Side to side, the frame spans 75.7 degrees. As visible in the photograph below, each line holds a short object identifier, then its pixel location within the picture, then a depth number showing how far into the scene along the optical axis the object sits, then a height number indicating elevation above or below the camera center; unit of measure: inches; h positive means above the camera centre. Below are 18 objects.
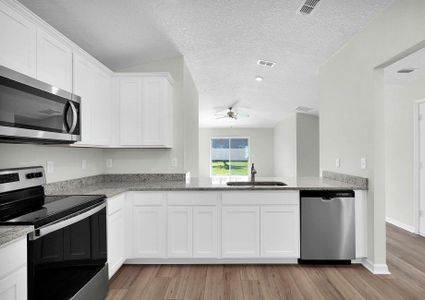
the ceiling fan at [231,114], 297.7 +45.1
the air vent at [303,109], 270.5 +42.3
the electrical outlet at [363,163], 117.6 -5.6
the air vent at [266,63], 161.6 +52.8
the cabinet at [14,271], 49.6 -22.9
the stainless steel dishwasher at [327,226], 115.3 -32.1
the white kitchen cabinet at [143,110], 130.6 +19.7
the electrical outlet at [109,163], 144.0 -6.3
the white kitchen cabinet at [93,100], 101.1 +21.1
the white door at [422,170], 163.2 -12.1
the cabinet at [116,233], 99.2 -31.4
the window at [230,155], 446.9 -7.2
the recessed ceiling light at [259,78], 194.4 +52.1
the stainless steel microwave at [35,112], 60.7 +10.3
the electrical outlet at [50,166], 100.6 -5.7
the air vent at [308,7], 99.1 +53.8
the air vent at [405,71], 151.8 +44.4
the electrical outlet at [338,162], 139.6 -6.1
